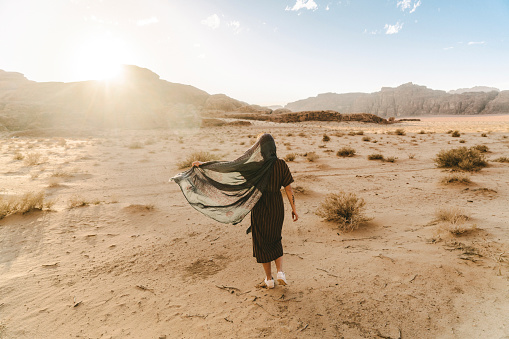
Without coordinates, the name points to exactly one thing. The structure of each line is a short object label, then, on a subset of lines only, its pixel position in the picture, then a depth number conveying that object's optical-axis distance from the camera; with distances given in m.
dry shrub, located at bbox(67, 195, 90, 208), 6.15
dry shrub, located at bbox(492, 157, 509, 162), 9.61
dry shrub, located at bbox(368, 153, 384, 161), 11.36
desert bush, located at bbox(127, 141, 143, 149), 17.61
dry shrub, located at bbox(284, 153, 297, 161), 11.70
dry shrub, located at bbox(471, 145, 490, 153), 12.14
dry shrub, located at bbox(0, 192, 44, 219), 5.43
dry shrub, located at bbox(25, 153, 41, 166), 11.03
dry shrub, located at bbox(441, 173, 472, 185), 7.06
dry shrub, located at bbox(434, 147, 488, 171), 8.55
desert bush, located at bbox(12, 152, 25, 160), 12.32
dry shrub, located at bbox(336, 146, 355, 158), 12.44
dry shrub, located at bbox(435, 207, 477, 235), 3.99
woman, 2.96
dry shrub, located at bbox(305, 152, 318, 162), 11.60
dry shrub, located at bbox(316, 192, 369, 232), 4.84
